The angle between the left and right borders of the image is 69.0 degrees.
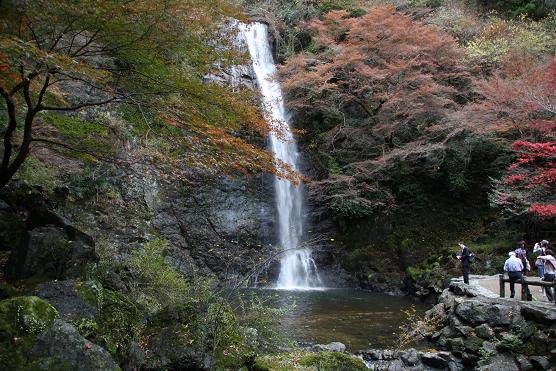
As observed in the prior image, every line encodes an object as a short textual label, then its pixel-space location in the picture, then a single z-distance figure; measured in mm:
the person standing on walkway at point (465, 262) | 11172
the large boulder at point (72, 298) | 4148
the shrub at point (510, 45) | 17688
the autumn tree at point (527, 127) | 12766
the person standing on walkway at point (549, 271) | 8570
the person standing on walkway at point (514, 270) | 8922
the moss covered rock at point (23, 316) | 3338
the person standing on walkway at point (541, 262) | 9805
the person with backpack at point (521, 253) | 10539
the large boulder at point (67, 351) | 3262
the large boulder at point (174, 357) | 4418
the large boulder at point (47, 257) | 5730
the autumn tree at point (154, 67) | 4535
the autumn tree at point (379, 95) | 17562
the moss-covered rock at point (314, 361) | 5341
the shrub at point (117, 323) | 4113
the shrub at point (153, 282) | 6617
